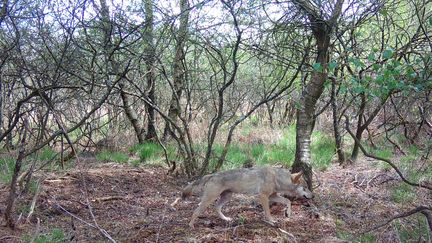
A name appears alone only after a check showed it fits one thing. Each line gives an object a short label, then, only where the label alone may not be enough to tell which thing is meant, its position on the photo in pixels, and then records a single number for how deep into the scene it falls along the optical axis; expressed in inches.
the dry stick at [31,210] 251.9
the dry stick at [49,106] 207.3
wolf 250.4
